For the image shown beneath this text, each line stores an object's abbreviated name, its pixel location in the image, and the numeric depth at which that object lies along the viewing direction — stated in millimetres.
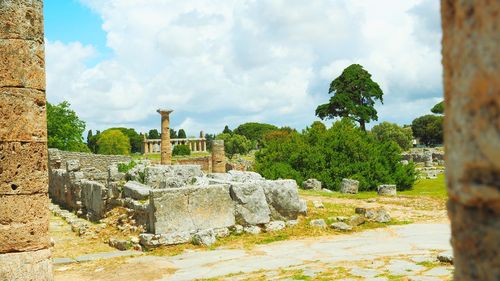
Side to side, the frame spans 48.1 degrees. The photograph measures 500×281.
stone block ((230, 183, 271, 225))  12555
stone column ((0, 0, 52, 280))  7926
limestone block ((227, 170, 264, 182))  15252
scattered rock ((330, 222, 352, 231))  12562
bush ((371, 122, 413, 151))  73750
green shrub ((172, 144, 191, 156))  66669
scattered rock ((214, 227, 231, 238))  12086
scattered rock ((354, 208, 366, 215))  13906
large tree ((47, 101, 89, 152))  51906
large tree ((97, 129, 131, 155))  76250
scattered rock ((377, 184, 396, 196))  22453
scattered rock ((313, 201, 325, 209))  15297
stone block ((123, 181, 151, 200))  13530
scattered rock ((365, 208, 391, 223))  13461
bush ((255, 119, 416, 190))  25922
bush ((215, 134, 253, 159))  76138
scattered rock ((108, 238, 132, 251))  11625
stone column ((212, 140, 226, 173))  32656
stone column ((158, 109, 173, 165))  36844
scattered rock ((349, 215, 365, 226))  12977
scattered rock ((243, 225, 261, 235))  12406
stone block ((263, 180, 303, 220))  13070
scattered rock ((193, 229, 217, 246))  11500
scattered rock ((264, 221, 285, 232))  12688
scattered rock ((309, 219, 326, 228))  12886
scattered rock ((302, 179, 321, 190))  24516
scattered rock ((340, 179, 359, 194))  24031
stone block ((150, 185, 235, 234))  11517
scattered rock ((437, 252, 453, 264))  8211
